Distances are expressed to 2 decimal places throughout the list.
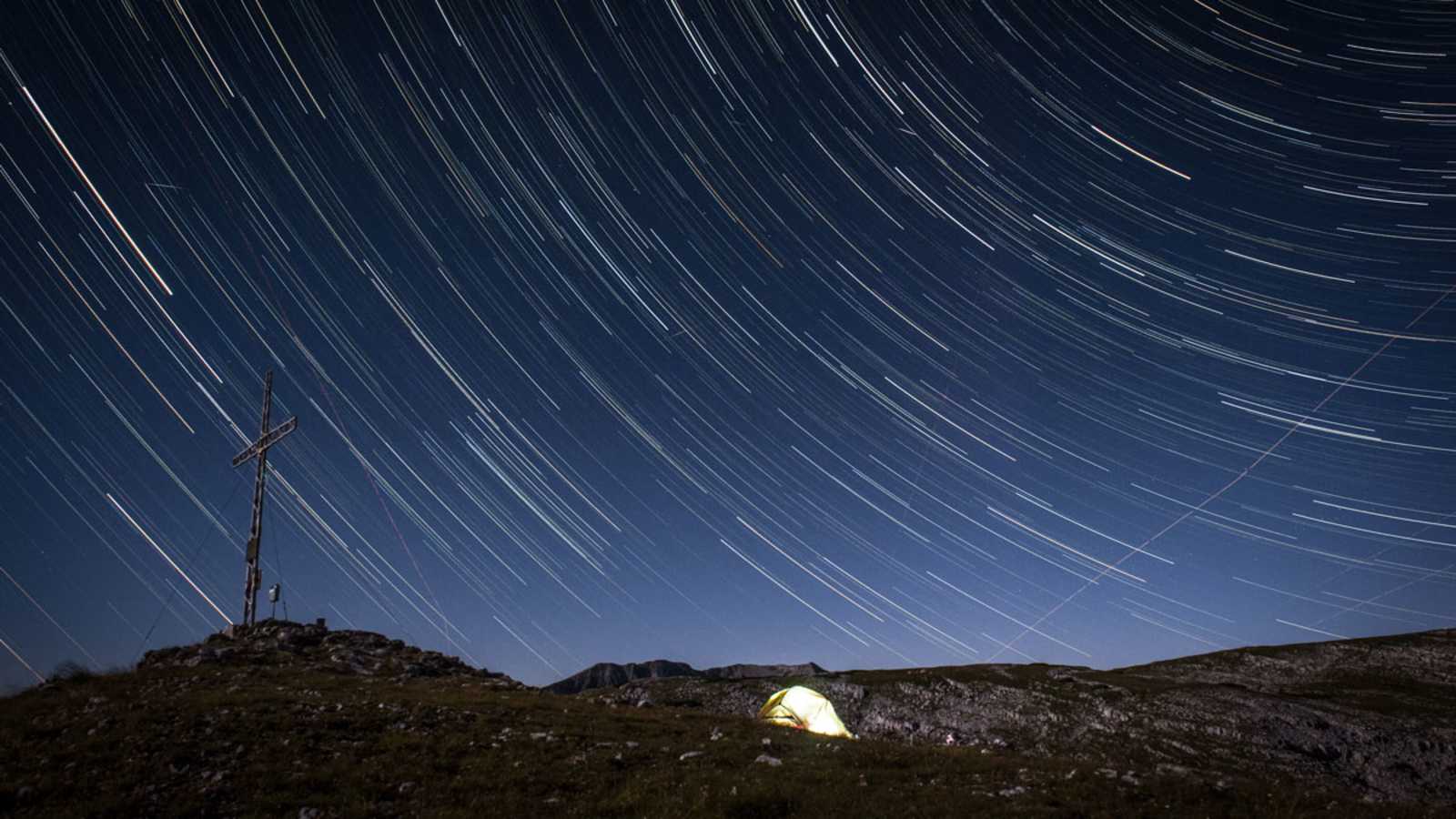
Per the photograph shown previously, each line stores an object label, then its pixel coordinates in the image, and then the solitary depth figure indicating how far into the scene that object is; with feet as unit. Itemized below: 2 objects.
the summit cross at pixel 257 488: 133.39
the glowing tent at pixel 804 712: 106.83
